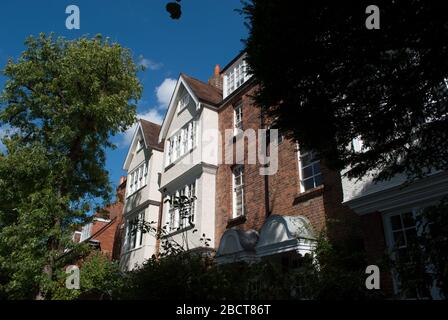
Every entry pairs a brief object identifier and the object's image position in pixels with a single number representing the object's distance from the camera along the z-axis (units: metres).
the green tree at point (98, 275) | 16.17
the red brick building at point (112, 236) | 25.37
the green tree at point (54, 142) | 14.69
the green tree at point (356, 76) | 5.23
